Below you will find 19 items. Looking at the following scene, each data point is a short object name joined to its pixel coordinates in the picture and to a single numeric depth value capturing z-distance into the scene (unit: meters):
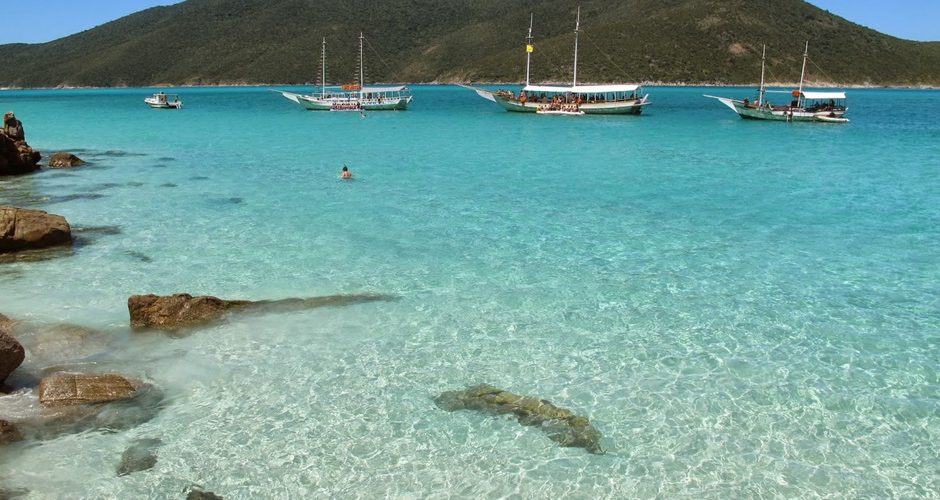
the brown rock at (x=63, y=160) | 26.30
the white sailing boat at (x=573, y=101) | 58.47
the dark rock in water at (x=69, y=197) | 19.61
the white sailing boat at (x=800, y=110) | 51.16
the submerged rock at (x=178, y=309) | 9.87
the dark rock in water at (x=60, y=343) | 8.77
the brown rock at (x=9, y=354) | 7.49
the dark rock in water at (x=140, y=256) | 13.45
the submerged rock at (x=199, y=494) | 6.11
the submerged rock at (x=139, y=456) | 6.50
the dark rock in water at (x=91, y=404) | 7.10
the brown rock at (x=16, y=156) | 23.94
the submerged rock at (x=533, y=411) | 7.02
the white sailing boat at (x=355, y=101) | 64.69
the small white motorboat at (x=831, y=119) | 50.66
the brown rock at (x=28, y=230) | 13.41
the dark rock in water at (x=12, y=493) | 5.91
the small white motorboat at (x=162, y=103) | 72.69
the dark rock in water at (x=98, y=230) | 15.56
